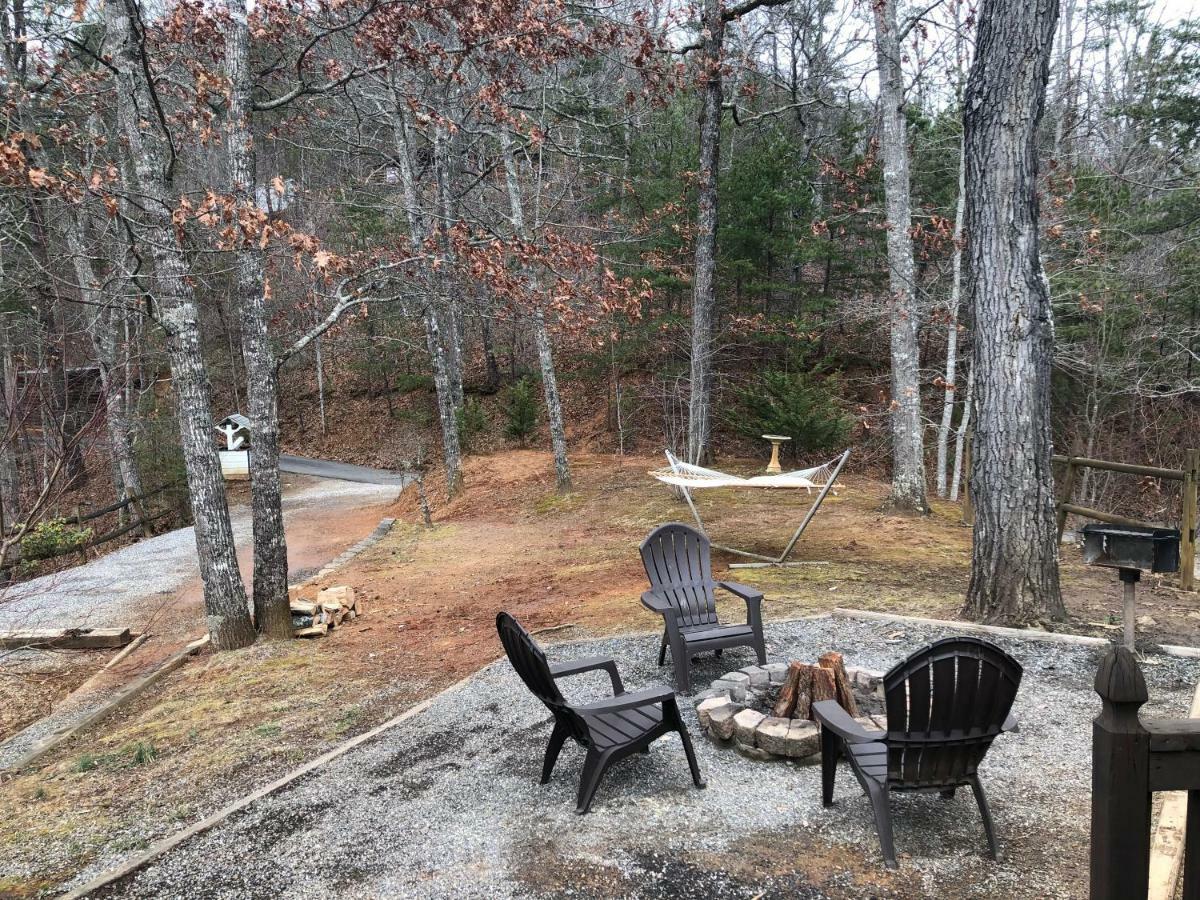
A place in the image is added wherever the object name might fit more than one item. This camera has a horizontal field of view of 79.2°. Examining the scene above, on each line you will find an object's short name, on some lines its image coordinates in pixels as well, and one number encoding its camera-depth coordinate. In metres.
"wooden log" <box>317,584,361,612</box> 6.48
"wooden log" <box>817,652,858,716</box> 3.17
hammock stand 6.47
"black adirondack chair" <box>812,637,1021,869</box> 2.37
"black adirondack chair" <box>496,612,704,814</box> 2.80
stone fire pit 3.11
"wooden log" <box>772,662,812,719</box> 3.27
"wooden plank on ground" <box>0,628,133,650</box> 6.11
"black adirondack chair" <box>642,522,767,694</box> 3.99
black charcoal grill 3.59
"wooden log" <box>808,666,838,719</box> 3.21
